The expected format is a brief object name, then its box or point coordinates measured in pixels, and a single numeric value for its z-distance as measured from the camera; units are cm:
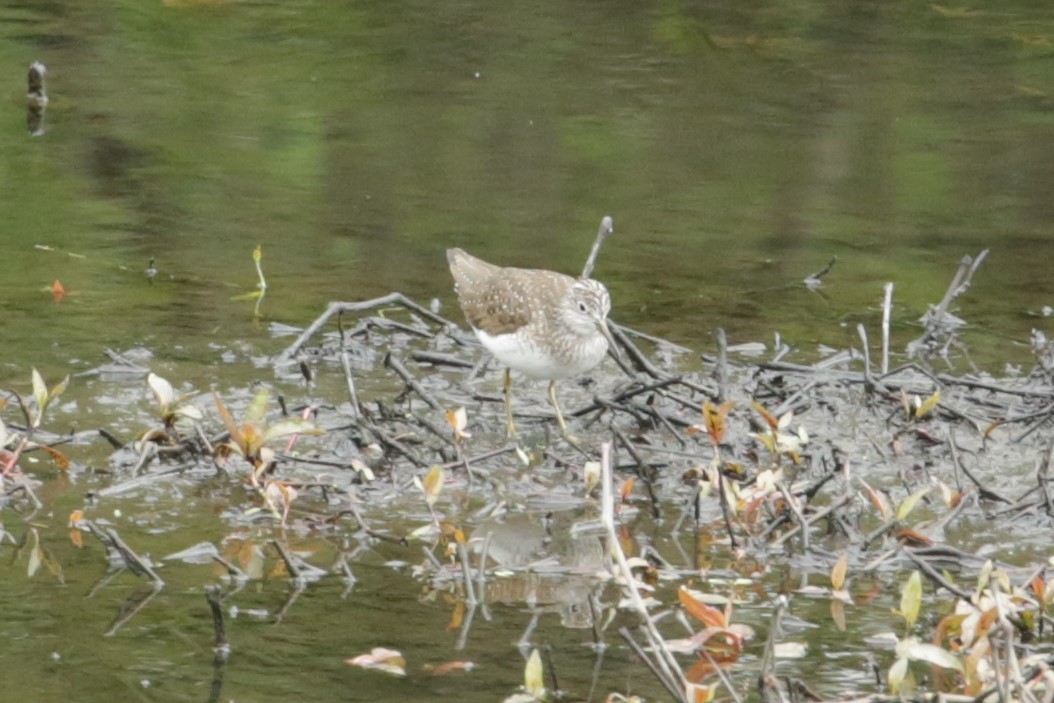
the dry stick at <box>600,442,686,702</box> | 794
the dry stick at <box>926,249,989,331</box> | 1670
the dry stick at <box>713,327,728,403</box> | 1430
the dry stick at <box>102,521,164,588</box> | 1170
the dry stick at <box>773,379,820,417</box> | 1460
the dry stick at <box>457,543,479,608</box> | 1145
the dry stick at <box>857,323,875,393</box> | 1500
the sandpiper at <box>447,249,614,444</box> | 1494
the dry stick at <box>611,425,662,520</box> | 1370
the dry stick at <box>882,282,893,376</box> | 1555
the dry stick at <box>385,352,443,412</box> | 1453
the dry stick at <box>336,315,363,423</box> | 1411
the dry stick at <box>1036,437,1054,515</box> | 1320
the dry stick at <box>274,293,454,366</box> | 1579
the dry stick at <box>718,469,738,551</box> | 1262
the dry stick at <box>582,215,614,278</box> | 1551
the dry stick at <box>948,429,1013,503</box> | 1344
